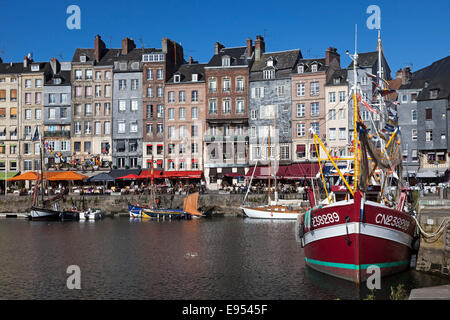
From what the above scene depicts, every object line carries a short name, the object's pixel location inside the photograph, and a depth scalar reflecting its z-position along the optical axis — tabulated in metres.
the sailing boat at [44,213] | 65.62
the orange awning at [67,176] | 76.19
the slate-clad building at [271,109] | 78.88
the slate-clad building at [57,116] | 85.31
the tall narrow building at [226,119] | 80.06
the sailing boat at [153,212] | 65.56
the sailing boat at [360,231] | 25.23
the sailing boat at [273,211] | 63.09
